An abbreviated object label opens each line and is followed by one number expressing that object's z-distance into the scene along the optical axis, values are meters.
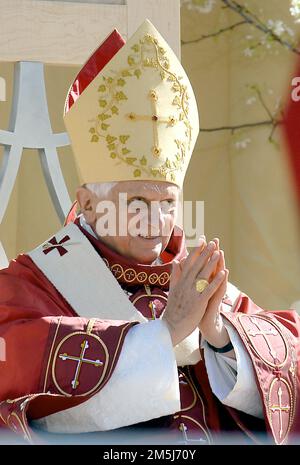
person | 7.25
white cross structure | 9.41
